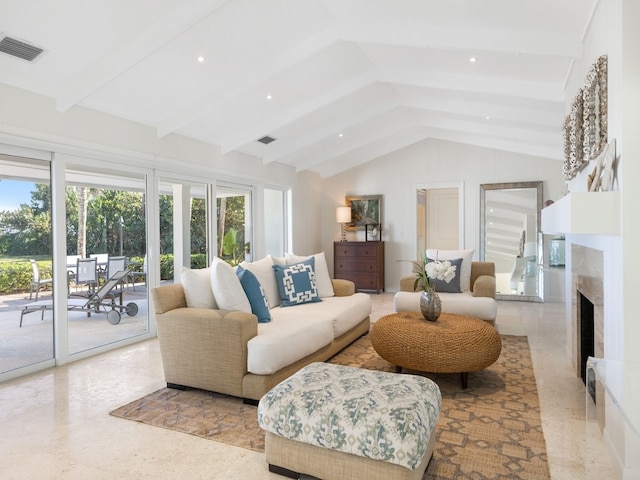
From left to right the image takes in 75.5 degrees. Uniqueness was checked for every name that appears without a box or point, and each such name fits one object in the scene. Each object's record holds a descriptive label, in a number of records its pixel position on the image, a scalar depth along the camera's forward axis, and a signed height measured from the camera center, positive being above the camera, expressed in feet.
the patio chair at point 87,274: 13.20 -1.07
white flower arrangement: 11.35 -0.97
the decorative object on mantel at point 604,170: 6.81 +1.16
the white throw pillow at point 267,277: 12.74 -1.21
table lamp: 26.21 +1.54
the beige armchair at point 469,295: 14.34 -2.16
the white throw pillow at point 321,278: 14.61 -1.43
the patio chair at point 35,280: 11.87 -1.12
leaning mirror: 22.63 +0.00
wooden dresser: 25.48 -1.56
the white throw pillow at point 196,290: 10.28 -1.27
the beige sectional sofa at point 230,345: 8.98 -2.43
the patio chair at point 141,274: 14.98 -1.24
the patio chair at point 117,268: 14.16 -0.97
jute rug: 6.71 -3.67
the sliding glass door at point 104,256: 13.00 -0.53
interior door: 28.63 +1.31
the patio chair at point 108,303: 13.31 -2.08
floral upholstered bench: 5.67 -2.71
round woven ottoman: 9.42 -2.55
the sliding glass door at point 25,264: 11.25 -0.64
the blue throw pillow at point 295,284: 13.24 -1.48
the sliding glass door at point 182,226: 16.21 +0.56
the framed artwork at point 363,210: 26.55 +1.85
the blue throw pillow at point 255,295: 10.87 -1.48
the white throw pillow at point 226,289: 10.09 -1.24
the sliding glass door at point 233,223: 19.58 +0.83
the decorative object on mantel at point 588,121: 7.38 +2.43
